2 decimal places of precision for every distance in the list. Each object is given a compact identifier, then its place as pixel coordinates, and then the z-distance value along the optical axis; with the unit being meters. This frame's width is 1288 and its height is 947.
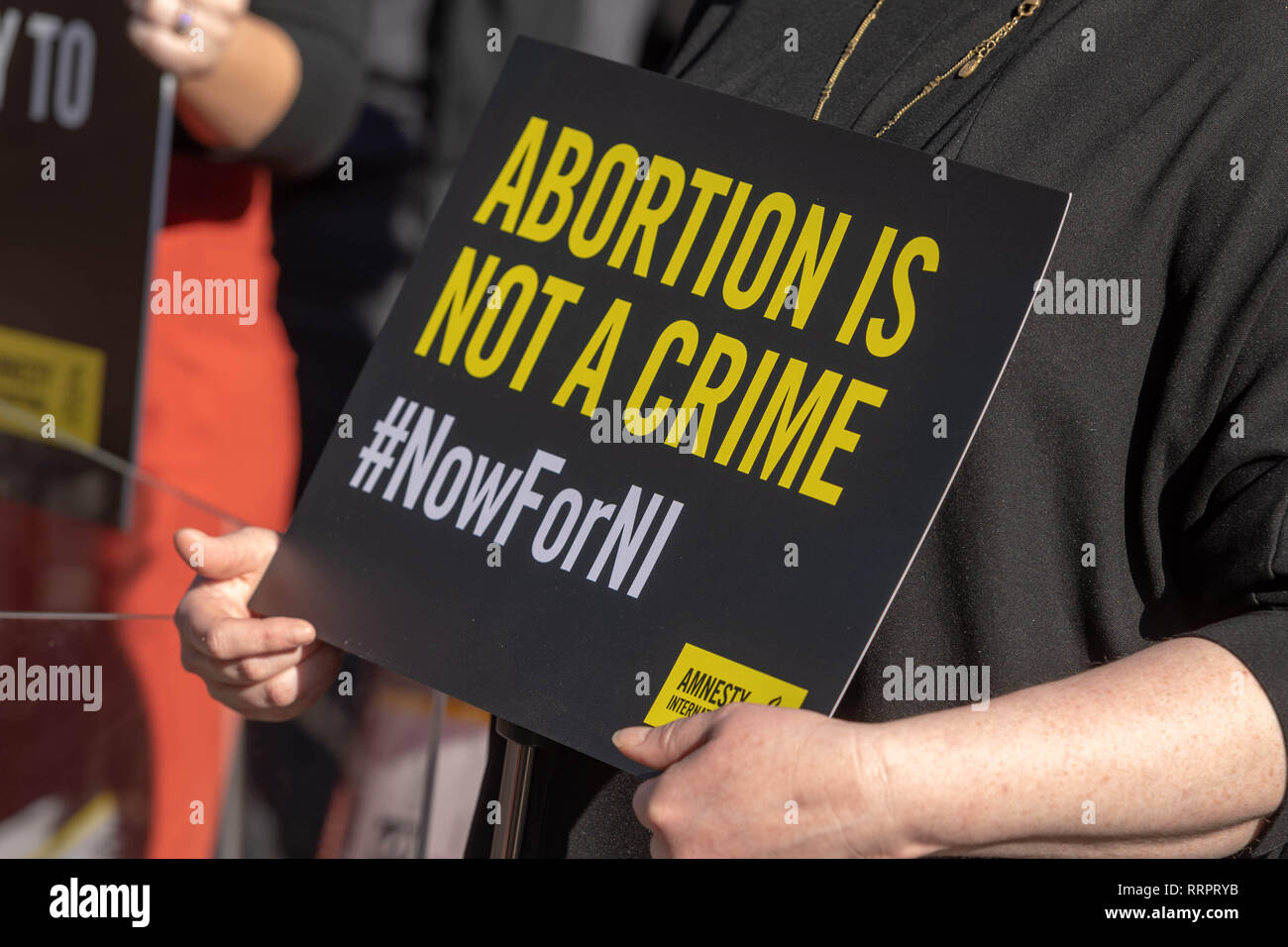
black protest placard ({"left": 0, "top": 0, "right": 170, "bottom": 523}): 3.45
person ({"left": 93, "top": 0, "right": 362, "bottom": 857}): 3.65
